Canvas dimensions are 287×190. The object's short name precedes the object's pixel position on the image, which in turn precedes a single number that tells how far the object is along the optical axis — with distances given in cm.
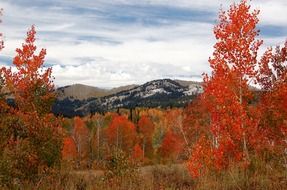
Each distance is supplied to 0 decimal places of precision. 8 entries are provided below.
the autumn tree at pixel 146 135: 9096
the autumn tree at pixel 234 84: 2134
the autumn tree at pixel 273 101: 2144
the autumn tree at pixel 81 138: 8300
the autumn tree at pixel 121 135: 8750
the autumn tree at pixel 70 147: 7575
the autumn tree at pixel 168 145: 7957
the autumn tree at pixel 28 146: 1061
